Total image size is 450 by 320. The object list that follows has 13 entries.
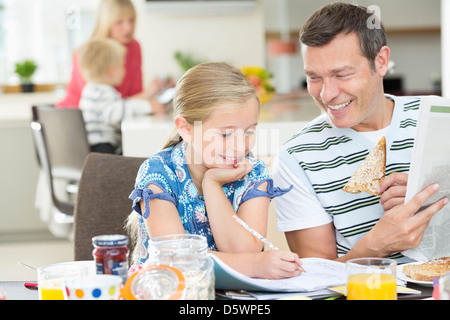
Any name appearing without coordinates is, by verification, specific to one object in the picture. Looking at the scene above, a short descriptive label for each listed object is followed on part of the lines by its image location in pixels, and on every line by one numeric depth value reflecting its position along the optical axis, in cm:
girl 166
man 179
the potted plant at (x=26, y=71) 545
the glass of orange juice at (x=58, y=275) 133
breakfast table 137
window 564
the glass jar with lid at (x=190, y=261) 132
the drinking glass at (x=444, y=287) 126
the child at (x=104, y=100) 320
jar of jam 136
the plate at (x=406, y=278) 143
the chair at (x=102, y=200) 194
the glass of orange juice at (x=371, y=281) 131
